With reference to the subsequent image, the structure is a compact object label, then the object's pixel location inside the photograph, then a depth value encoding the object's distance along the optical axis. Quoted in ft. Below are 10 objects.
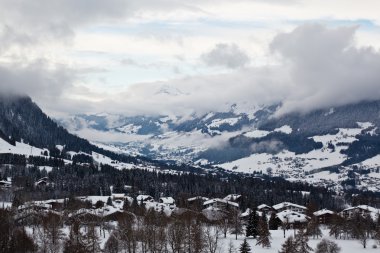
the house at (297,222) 630.00
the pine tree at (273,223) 643.86
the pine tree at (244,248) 344.90
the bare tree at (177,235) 394.56
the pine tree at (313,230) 536.05
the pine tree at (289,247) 349.00
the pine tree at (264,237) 470.39
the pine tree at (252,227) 537.24
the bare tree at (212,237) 398.13
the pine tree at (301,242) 369.75
